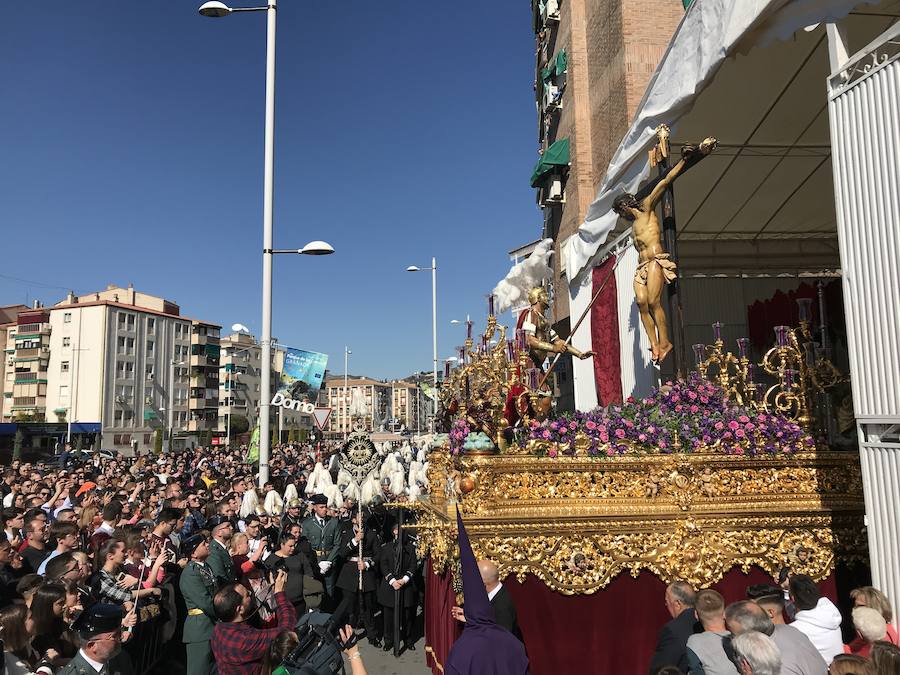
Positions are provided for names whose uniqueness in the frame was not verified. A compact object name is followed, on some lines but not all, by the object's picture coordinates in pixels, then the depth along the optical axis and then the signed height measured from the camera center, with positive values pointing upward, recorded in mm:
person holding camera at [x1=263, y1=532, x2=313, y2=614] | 7174 -1506
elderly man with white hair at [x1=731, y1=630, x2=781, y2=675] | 3070 -1115
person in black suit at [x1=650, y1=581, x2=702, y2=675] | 4027 -1329
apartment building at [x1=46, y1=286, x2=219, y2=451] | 61062 +7182
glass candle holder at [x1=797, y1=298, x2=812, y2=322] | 7250 +1355
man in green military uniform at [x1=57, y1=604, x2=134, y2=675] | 3506 -1124
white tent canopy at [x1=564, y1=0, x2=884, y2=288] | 6766 +4788
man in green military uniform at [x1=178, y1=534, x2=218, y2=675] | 5594 -1583
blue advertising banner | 20062 +2124
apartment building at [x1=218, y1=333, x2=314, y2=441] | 83000 +7610
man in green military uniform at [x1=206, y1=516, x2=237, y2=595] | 6129 -1187
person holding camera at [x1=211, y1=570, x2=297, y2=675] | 4230 -1355
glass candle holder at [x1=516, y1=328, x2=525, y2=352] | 9268 +1365
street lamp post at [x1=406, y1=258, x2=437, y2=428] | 29033 +6188
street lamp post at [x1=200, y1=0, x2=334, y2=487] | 11398 +3443
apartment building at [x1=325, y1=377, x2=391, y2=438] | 136000 +8800
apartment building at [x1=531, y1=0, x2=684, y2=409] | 14891 +8956
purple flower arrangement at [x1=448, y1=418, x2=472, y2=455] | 6273 -39
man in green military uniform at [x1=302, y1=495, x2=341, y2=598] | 8945 -1486
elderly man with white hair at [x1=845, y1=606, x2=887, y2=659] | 3984 -1275
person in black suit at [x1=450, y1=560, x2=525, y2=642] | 4938 -1338
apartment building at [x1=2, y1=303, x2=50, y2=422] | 63781 +7460
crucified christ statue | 8125 +2063
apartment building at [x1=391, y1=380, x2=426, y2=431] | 164000 +8457
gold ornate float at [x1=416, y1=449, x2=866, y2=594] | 5707 -810
